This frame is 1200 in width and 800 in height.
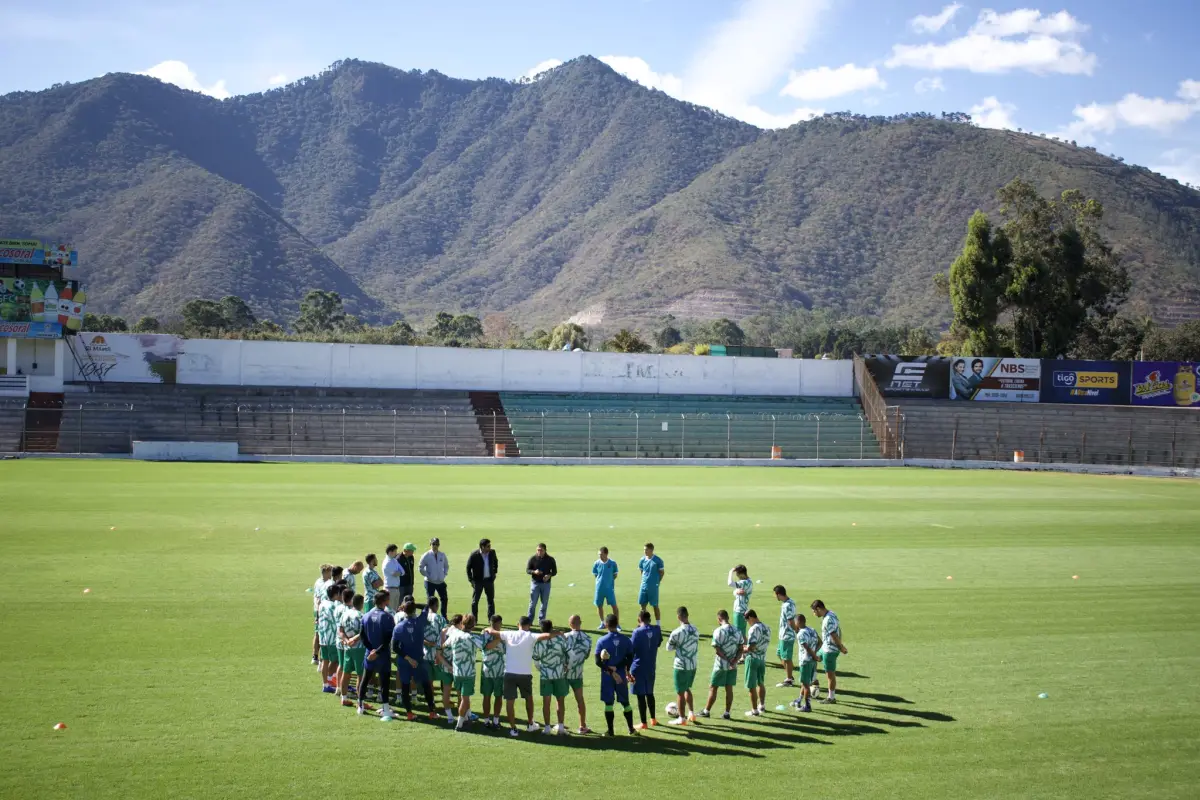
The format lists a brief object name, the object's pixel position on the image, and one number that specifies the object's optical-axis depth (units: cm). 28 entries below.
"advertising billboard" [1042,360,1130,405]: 6112
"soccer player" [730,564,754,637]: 1564
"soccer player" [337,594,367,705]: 1289
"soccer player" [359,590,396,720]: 1266
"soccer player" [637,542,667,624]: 1728
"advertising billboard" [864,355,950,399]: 6212
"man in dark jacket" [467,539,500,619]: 1744
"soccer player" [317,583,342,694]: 1343
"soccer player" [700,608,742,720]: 1287
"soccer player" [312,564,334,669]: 1431
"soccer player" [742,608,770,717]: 1300
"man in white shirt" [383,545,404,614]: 1623
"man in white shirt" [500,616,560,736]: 1225
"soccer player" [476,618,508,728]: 1242
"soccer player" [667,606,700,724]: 1265
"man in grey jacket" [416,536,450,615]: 1716
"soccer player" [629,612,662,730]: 1234
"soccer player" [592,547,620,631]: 1730
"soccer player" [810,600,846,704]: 1359
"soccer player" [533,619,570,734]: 1218
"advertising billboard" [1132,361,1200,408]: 6041
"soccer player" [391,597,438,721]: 1262
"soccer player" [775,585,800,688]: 1409
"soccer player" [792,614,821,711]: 1332
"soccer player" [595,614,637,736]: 1217
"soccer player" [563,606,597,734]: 1222
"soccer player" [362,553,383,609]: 1557
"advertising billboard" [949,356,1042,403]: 6162
